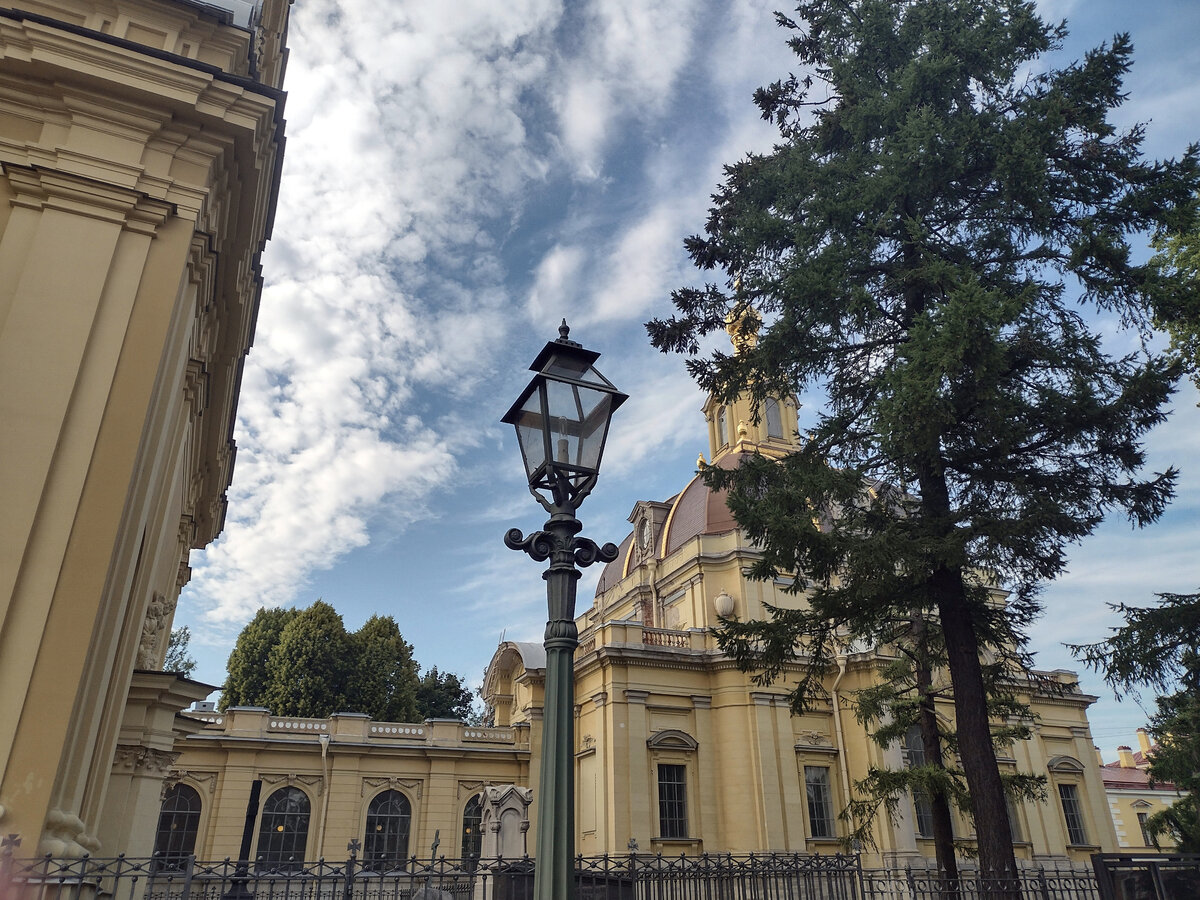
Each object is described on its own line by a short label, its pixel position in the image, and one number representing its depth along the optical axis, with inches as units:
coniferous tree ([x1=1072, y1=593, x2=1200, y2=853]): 422.3
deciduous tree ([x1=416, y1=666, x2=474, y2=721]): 1830.7
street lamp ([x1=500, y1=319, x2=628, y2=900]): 186.7
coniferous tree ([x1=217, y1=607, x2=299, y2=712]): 1445.6
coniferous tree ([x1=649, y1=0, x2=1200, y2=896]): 417.4
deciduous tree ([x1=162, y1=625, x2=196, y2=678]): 1705.2
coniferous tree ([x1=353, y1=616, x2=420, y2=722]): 1482.5
